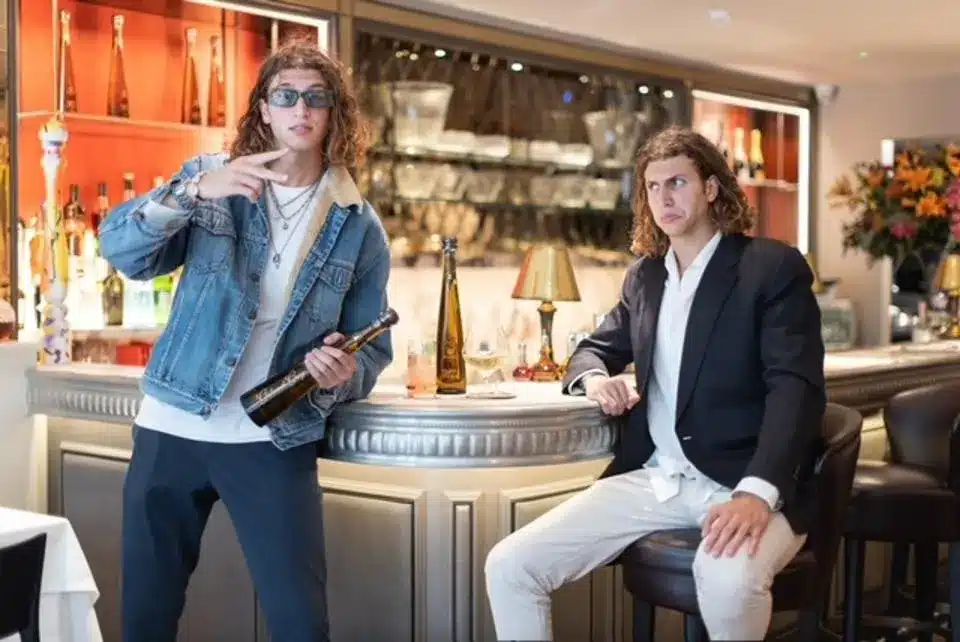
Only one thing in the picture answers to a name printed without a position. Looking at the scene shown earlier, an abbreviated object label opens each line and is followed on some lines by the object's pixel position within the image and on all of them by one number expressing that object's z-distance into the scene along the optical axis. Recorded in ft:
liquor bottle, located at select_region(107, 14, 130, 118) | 14.96
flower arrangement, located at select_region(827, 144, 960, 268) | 16.83
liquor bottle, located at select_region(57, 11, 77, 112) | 14.29
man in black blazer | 7.49
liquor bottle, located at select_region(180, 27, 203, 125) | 15.67
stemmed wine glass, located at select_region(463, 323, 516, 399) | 9.80
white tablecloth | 8.27
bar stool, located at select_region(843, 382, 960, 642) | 10.68
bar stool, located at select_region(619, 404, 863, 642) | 7.90
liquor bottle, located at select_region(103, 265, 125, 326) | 14.10
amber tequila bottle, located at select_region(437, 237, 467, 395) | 9.87
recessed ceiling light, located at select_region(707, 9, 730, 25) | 17.39
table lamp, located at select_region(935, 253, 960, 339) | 17.92
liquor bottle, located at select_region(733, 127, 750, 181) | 23.89
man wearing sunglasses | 8.18
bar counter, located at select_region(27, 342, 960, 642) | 9.14
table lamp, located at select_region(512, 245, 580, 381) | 12.94
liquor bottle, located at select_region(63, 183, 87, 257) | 13.98
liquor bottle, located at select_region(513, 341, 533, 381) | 11.91
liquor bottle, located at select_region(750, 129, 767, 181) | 24.19
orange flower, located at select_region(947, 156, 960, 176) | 16.66
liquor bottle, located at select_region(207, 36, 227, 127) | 15.84
